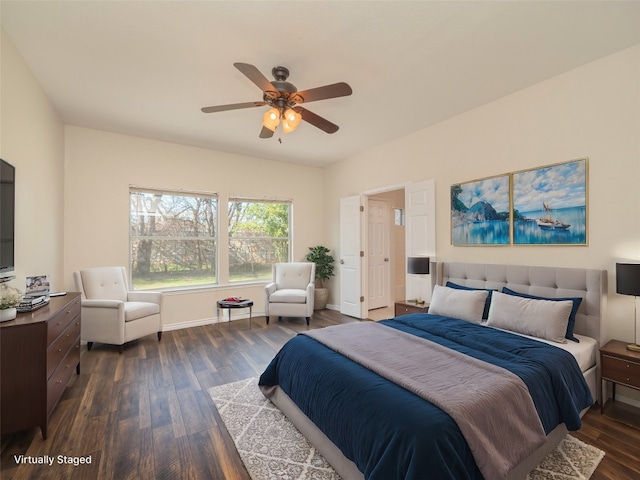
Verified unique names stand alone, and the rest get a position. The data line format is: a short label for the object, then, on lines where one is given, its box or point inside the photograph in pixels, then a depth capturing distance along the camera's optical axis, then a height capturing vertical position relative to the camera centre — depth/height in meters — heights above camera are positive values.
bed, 1.34 -0.82
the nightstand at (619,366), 2.19 -0.94
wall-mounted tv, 2.19 +0.20
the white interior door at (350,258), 5.29 -0.27
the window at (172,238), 4.57 +0.08
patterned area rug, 1.74 -1.36
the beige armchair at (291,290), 4.82 -0.82
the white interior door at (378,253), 5.77 -0.20
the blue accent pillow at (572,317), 2.46 -0.63
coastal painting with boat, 2.72 +0.38
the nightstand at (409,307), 3.70 -0.83
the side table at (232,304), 4.43 -0.92
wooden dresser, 1.85 -0.83
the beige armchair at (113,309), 3.53 -0.82
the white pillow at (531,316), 2.41 -0.63
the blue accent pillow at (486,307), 3.04 -0.66
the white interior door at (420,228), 4.04 +0.21
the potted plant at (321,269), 5.84 -0.51
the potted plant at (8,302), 1.90 -0.38
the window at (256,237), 5.38 +0.12
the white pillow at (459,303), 2.90 -0.62
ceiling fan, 2.24 +1.17
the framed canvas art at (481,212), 3.28 +0.37
